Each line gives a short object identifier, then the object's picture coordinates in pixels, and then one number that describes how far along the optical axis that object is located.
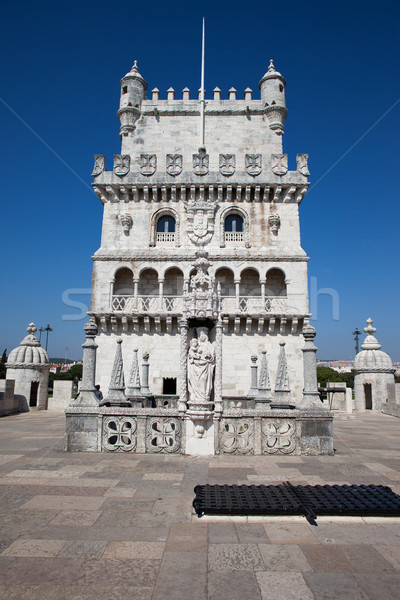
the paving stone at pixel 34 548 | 4.29
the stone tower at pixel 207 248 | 25.03
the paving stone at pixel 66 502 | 5.76
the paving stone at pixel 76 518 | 5.15
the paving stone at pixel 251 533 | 4.68
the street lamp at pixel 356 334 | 48.69
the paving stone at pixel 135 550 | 4.28
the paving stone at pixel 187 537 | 4.49
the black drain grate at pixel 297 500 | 5.40
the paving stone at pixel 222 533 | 4.70
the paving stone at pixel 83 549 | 4.27
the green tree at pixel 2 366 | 48.47
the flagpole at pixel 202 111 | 28.74
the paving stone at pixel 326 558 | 4.04
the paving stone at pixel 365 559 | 4.04
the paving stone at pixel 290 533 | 4.70
